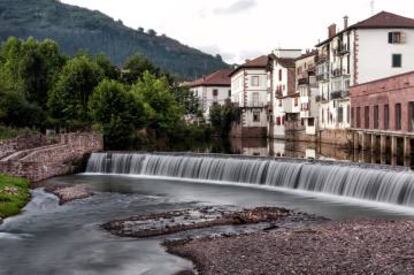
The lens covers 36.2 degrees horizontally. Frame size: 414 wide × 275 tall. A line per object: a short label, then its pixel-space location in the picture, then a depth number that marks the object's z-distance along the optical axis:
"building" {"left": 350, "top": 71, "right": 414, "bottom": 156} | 54.56
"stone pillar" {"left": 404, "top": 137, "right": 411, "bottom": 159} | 53.36
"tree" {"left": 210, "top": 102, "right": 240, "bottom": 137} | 108.44
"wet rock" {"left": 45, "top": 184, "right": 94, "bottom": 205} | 38.22
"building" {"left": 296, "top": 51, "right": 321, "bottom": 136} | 87.62
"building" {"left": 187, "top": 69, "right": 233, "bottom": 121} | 143.75
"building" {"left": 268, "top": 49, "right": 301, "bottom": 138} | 97.12
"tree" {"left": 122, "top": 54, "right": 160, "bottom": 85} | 105.73
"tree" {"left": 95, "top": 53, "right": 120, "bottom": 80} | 97.75
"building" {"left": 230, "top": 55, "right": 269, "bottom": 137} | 108.44
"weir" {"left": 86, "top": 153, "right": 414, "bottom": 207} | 34.38
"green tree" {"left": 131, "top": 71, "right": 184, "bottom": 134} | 85.75
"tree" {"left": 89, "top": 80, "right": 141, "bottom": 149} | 76.44
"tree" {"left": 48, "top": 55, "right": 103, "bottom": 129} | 81.28
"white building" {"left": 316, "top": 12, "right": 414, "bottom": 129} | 71.69
